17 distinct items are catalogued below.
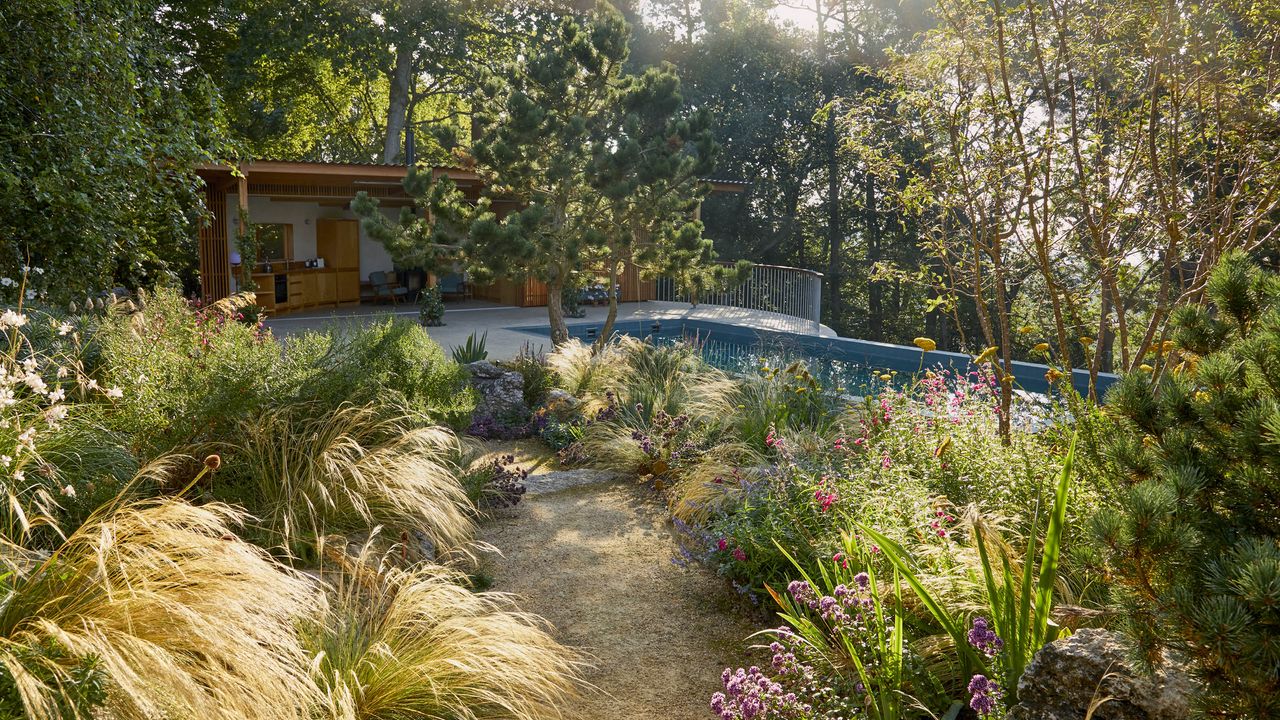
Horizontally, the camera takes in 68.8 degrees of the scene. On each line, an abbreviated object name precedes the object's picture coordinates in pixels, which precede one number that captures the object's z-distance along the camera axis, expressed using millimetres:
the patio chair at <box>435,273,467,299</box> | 18578
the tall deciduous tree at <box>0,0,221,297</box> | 6727
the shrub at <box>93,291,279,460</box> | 4074
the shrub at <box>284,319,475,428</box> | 4793
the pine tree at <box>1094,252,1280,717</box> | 1404
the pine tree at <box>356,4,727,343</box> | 9305
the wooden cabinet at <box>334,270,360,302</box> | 17375
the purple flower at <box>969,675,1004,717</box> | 2279
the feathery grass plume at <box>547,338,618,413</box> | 8063
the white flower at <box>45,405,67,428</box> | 2463
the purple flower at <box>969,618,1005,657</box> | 2451
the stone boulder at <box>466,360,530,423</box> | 7668
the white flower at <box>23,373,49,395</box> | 2297
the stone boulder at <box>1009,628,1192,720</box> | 1990
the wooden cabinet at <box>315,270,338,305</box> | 16828
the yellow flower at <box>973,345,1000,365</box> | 4113
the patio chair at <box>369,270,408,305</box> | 17656
